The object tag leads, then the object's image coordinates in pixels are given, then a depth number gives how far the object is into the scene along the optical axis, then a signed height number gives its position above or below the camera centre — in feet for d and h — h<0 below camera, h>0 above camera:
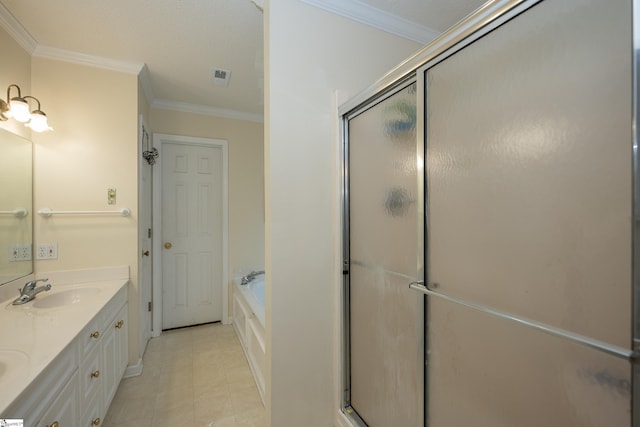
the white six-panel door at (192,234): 9.45 -0.81
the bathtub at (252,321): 6.27 -3.10
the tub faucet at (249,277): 9.02 -2.34
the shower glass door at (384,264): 3.51 -0.82
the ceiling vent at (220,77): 7.37 +4.04
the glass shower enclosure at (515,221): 1.81 -0.07
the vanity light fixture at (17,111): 5.05 +2.06
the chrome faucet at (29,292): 4.96 -1.60
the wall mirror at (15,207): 5.14 +0.10
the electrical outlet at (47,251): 6.08 -0.93
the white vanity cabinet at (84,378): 2.89 -2.48
